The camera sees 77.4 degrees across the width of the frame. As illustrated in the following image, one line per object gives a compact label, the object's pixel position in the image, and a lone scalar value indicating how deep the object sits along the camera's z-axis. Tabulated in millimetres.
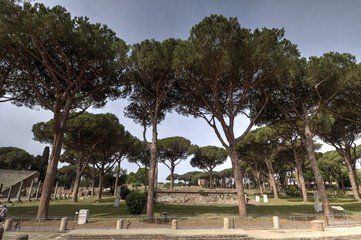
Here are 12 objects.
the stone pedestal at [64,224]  10874
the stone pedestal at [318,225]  10758
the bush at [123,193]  26475
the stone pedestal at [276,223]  11355
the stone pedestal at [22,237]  5857
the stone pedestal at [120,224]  10769
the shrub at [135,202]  16094
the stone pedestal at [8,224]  10766
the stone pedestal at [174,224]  10865
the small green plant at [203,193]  26234
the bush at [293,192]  36906
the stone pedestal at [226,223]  11172
